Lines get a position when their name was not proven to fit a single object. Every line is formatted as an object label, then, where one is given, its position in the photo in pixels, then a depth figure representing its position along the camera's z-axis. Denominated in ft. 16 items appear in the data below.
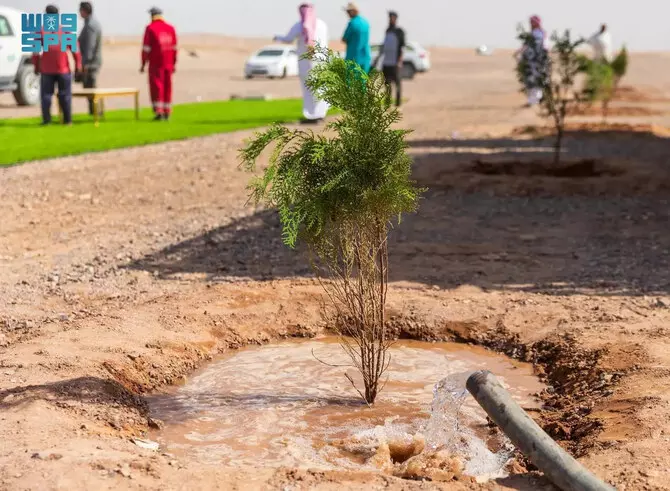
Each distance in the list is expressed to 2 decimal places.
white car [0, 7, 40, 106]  70.13
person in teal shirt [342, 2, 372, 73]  55.21
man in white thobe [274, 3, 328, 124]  56.90
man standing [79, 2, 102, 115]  63.62
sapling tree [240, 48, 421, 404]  17.69
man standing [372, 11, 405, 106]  71.15
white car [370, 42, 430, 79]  138.00
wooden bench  59.06
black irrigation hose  14.32
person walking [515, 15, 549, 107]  48.71
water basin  18.15
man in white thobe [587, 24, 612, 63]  93.35
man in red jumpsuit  63.05
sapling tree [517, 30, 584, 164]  47.29
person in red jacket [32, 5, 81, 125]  57.57
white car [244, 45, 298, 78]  129.90
